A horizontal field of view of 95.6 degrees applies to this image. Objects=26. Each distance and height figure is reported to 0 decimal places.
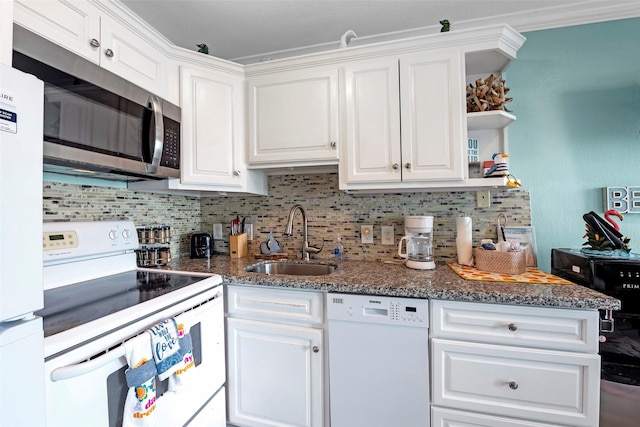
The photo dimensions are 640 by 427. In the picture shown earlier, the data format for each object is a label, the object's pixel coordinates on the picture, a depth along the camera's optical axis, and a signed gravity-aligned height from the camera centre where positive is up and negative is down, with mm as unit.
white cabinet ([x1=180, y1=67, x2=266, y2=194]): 1641 +513
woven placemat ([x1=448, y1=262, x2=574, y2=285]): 1274 -296
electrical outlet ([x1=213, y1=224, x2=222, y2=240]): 2183 -115
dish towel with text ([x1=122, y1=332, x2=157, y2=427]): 856 -509
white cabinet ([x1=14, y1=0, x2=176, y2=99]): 1028 +747
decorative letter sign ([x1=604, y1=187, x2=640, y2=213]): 1538 +72
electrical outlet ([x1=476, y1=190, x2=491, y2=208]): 1701 +92
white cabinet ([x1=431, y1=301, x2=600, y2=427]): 1058 -583
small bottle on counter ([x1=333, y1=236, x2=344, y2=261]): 1899 -241
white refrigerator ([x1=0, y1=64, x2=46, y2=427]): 521 -48
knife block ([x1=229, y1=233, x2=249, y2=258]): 1997 -203
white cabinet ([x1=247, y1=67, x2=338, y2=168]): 1658 +579
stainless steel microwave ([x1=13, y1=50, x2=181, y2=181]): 982 +386
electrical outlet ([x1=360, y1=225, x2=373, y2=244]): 1881 -117
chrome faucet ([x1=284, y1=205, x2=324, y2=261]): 1896 -105
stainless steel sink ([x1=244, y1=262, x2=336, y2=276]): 1782 -333
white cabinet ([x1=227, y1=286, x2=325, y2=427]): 1341 -676
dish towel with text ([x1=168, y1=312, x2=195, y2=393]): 1016 -505
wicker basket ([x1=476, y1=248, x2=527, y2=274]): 1384 -233
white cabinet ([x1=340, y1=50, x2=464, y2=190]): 1491 +504
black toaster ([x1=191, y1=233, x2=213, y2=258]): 1994 -201
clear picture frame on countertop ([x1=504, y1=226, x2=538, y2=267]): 1642 -146
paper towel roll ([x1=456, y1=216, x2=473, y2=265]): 1617 -146
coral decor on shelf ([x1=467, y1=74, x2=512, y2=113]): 1495 +620
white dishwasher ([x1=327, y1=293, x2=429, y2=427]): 1205 -627
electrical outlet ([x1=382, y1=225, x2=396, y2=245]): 1844 -128
